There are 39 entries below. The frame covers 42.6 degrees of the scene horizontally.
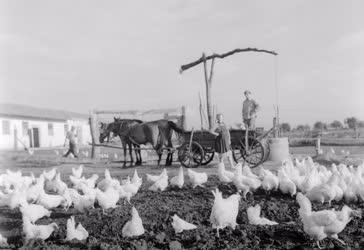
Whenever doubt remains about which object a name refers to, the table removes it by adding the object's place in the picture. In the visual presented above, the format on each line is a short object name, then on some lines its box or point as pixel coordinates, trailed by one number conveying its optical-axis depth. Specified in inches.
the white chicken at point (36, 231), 243.6
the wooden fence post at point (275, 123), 681.0
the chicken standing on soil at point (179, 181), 345.1
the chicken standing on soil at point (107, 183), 325.8
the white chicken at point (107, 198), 283.1
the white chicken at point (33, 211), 268.8
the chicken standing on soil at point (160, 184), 342.6
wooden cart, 513.0
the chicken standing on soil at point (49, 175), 410.3
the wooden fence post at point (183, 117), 706.8
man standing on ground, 829.3
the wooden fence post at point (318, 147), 718.3
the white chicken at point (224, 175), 335.4
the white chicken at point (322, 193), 291.1
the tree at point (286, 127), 1988.4
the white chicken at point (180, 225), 243.8
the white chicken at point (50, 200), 302.8
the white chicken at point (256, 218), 257.0
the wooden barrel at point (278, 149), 601.1
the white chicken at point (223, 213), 241.3
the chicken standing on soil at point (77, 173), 419.2
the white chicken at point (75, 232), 241.1
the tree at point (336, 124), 2356.3
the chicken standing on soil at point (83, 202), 290.4
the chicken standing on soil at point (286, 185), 313.7
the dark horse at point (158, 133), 581.0
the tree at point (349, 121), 1990.7
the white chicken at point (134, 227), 238.8
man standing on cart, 520.1
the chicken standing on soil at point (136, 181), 332.0
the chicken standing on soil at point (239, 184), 314.6
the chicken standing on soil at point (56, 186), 340.8
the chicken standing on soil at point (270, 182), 320.5
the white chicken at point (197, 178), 340.2
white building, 1419.8
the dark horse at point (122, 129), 604.1
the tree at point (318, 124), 2159.2
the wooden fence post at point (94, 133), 785.6
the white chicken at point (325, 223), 227.8
